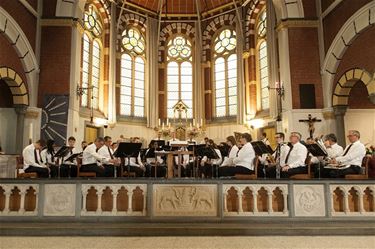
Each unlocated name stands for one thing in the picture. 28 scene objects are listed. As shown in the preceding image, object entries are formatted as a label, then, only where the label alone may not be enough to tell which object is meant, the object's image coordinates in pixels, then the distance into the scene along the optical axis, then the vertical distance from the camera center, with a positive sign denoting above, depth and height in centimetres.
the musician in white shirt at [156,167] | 1022 -28
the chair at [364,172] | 645 -33
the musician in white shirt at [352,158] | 673 -3
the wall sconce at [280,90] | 1357 +273
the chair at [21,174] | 727 -31
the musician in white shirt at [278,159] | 738 -5
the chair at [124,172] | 850 -36
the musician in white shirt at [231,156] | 845 +3
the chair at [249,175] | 687 -38
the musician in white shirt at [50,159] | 840 +0
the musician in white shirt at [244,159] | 744 -4
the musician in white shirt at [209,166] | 960 -25
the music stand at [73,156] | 770 +6
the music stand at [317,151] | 659 +11
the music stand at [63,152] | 762 +15
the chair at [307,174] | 665 -35
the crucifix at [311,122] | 1271 +131
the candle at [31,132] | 1238 +100
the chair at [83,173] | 771 -35
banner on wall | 1252 +154
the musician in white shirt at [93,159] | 787 -1
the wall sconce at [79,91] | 1366 +278
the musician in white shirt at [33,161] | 766 -5
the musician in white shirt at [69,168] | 870 -24
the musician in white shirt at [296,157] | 693 -2
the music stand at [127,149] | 732 +20
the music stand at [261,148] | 690 +19
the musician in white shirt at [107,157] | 820 +1
